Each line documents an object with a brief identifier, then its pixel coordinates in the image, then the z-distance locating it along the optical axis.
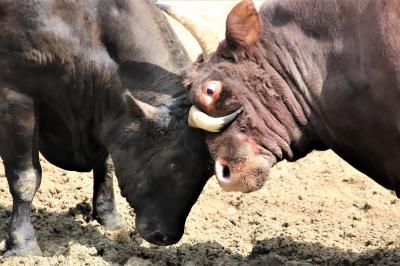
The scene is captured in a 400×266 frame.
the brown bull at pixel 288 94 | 10.97
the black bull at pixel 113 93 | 12.79
